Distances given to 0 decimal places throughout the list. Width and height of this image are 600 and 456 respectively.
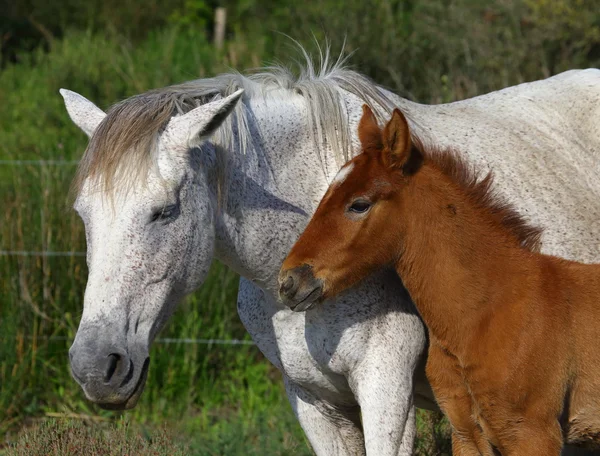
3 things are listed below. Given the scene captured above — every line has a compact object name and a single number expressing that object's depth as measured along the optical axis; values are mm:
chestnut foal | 6613
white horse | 6016
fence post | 27469
